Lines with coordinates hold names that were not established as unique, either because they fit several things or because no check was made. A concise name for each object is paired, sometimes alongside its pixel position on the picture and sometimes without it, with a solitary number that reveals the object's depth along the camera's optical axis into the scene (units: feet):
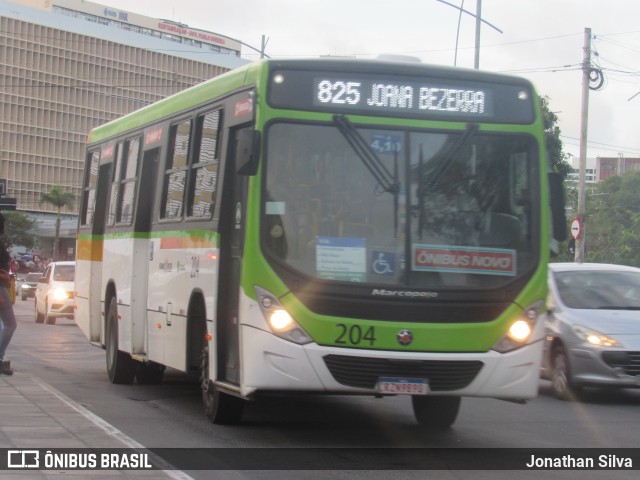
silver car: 44.29
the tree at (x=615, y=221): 300.24
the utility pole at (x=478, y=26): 108.88
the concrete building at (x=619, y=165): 626.48
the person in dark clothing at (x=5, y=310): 44.78
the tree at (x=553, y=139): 145.89
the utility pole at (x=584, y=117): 127.34
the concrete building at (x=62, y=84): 469.16
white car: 111.65
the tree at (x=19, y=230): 437.17
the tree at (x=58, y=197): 426.51
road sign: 119.24
